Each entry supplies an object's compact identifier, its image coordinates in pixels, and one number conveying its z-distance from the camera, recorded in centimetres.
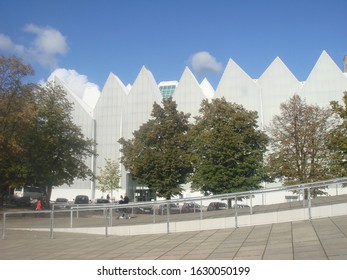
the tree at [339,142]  2561
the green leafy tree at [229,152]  2822
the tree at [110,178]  5341
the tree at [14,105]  2633
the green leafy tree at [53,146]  3425
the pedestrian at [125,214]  1436
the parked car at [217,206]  1290
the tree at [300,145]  2811
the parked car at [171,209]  1332
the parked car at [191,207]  1311
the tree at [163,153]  3306
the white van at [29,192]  6359
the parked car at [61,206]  1588
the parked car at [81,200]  4789
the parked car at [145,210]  1388
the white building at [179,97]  5341
